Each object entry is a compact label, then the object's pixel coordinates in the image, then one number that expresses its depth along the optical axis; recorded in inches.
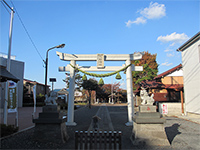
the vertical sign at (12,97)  348.2
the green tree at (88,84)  1364.4
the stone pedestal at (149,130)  251.4
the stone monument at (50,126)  253.6
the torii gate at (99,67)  438.8
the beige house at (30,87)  1367.1
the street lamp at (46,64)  578.9
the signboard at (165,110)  686.5
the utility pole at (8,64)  337.5
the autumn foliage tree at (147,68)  1072.0
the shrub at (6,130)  286.2
